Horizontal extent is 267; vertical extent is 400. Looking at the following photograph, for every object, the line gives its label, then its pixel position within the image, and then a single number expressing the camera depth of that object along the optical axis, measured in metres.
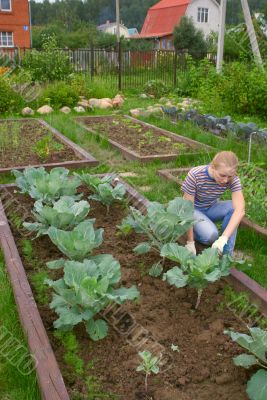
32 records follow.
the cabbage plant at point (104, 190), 3.99
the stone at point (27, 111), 9.57
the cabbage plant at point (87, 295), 2.31
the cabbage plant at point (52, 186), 3.93
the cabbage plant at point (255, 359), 1.94
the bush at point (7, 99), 9.70
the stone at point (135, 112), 9.35
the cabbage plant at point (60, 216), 3.30
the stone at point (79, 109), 10.08
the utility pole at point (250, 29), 11.12
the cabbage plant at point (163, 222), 3.00
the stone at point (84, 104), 10.54
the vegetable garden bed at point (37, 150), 5.61
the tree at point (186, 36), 32.66
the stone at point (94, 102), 10.95
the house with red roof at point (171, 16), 47.34
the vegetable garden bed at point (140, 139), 6.30
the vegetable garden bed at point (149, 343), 2.09
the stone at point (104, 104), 10.79
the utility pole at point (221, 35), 12.34
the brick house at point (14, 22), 30.85
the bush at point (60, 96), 10.43
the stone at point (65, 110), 9.96
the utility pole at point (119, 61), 14.45
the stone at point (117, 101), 11.09
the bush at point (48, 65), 11.99
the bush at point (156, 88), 13.91
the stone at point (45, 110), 9.76
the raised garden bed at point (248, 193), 3.92
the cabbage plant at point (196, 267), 2.53
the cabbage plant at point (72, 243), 2.82
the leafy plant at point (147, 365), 2.03
